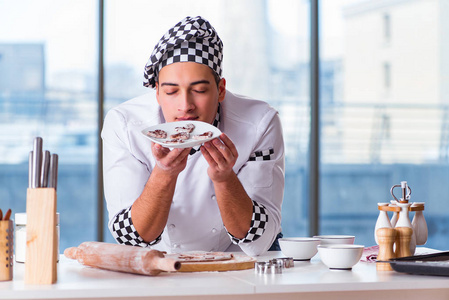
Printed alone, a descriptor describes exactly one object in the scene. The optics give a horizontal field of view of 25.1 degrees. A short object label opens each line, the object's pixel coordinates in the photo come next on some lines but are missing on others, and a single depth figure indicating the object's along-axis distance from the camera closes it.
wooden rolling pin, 2.60
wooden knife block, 2.53
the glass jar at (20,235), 2.81
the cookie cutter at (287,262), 2.77
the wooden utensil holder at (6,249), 2.58
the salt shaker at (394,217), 2.95
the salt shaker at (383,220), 2.91
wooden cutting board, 2.69
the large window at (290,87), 5.36
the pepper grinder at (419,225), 2.97
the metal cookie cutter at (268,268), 2.67
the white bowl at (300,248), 2.91
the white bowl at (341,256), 2.72
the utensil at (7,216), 2.64
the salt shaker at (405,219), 2.89
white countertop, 2.46
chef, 3.11
